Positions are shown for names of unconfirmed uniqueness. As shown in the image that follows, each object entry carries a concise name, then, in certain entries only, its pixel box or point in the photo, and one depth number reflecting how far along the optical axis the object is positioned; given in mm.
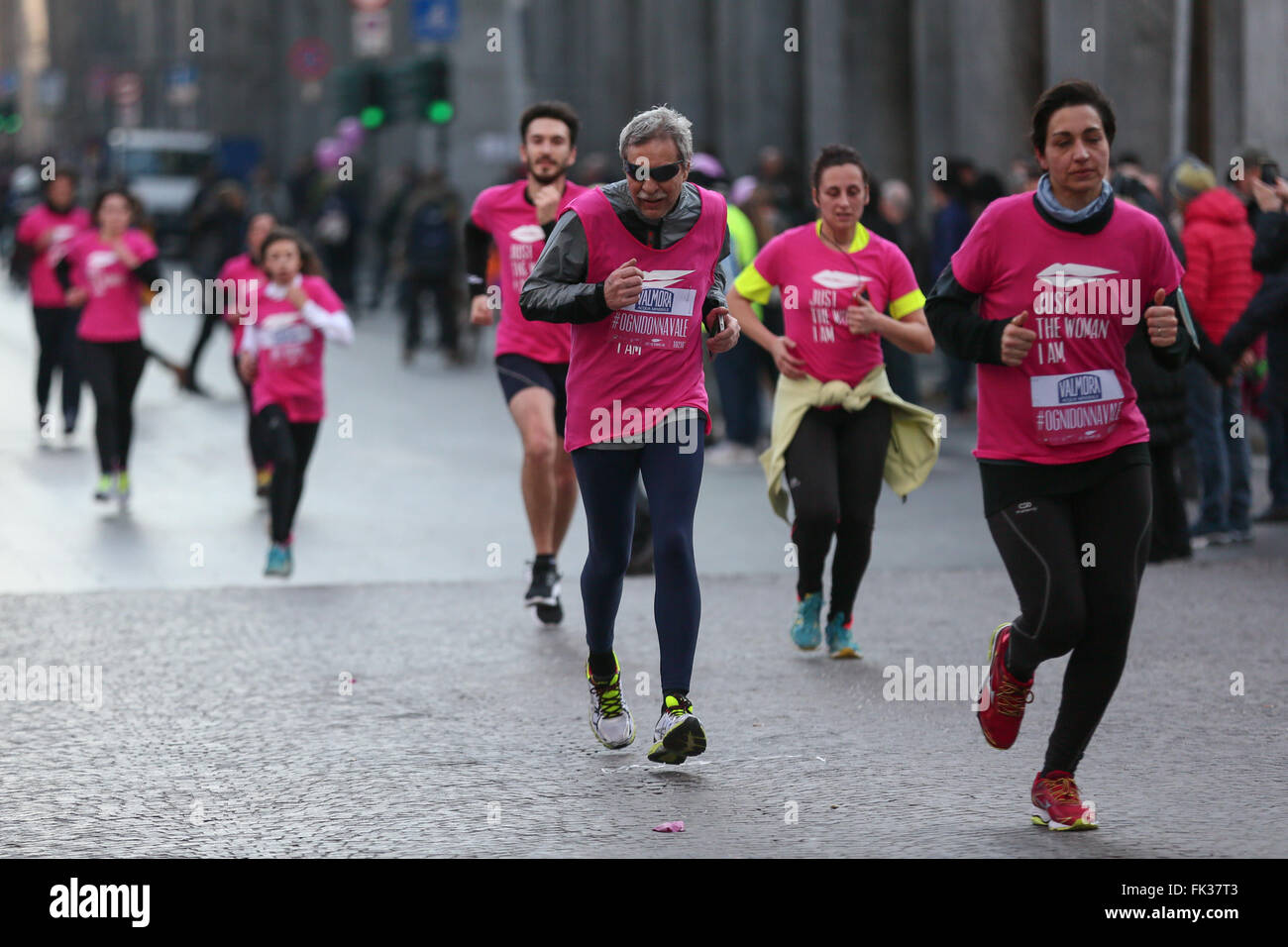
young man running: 9141
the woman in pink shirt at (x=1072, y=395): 5598
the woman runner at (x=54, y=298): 16188
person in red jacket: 11250
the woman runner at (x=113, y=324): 13008
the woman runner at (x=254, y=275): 13031
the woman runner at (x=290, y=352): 10781
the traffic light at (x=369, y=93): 24734
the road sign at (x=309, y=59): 32688
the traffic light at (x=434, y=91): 23438
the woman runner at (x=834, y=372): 8188
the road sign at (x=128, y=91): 48625
